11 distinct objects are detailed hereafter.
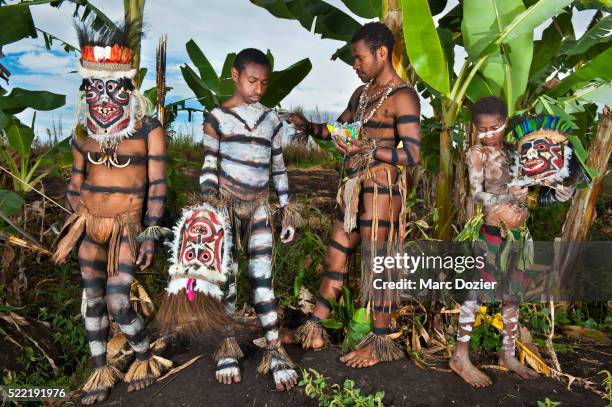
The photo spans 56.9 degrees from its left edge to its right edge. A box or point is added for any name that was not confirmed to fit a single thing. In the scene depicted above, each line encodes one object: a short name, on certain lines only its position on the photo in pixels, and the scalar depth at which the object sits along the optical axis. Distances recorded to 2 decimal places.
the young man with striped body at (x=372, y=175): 3.11
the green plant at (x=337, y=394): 2.98
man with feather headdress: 2.98
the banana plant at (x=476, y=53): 3.38
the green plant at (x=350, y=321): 3.51
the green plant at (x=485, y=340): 3.74
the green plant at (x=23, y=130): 4.42
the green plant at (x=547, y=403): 3.07
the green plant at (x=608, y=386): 3.30
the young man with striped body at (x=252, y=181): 3.03
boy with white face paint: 3.08
